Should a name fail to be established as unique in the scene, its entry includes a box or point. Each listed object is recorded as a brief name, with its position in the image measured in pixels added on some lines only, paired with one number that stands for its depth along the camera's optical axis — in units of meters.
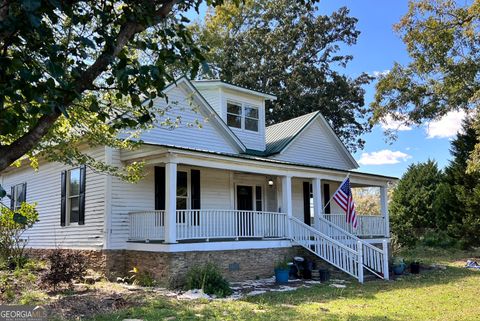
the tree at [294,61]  31.45
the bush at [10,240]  13.52
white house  12.54
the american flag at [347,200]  14.90
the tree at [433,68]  17.55
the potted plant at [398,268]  15.02
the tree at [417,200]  26.25
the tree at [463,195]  22.91
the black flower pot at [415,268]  15.38
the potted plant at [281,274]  13.05
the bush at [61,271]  10.69
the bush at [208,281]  10.78
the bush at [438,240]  25.08
